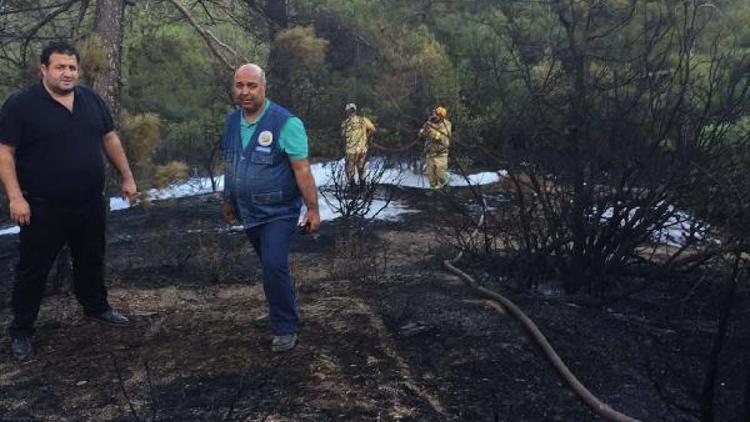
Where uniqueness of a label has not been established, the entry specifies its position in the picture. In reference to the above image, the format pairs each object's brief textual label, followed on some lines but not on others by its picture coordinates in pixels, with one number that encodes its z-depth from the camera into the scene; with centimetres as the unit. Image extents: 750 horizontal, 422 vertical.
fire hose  296
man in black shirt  355
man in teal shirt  360
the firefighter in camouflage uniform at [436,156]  1004
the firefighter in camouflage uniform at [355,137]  895
